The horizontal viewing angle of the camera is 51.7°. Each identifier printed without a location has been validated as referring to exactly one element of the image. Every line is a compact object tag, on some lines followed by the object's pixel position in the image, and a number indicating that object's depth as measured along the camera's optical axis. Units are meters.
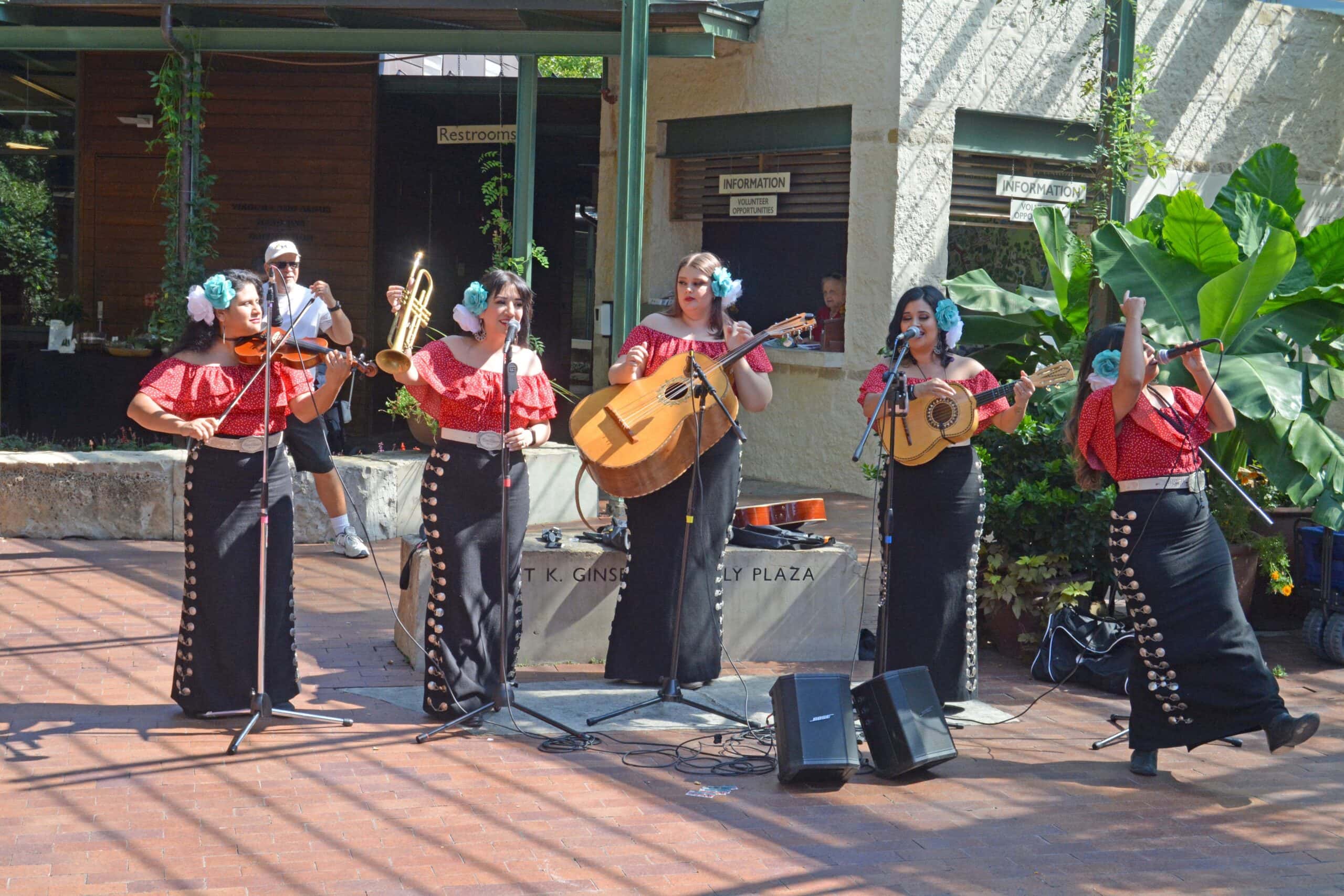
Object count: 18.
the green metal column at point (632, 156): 8.94
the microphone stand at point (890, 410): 5.58
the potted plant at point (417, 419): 9.39
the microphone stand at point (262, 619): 5.32
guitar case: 7.02
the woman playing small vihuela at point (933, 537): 5.89
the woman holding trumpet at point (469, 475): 5.67
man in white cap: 7.16
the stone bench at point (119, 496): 9.06
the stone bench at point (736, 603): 6.73
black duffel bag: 6.77
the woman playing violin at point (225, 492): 5.48
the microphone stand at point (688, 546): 5.77
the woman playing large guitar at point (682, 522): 6.03
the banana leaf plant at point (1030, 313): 8.05
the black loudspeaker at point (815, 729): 5.09
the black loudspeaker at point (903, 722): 5.19
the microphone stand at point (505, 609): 5.43
